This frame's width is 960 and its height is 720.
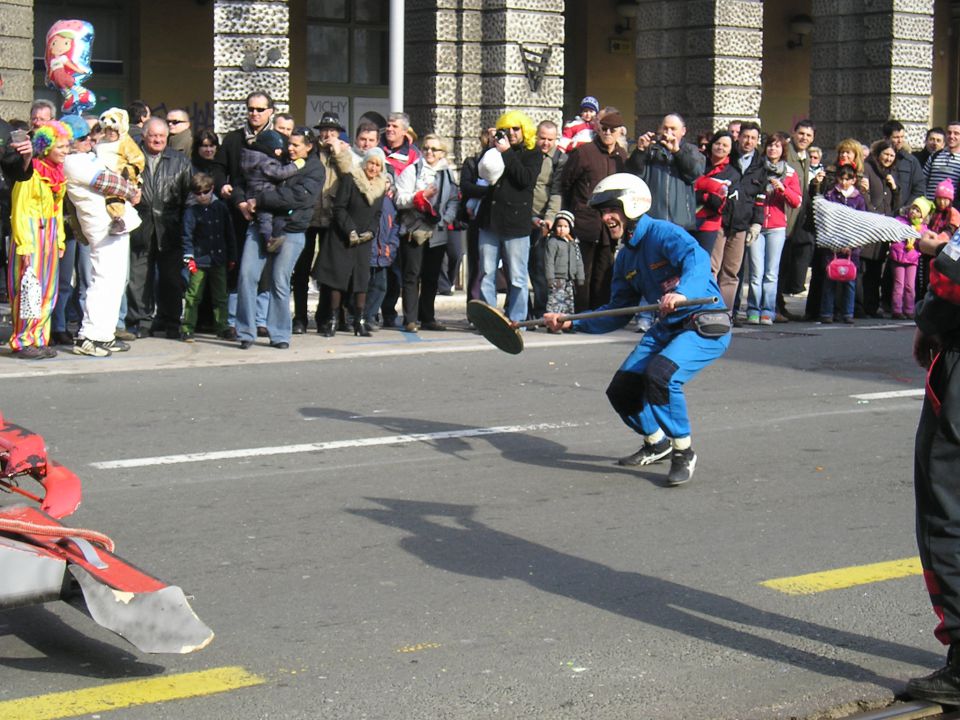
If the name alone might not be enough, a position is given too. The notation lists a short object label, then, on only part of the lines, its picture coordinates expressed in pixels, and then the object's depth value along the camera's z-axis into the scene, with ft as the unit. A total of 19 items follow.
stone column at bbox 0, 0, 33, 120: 55.01
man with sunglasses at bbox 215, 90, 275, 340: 42.55
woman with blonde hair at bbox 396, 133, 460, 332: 45.32
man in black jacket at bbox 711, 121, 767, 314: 48.83
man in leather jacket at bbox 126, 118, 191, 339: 42.32
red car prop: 15.85
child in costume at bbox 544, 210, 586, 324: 46.37
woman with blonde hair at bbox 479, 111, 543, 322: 46.03
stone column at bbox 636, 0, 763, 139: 67.67
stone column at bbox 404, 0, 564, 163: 62.80
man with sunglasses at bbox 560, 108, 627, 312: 47.44
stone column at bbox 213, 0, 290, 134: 55.93
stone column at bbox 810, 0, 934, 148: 71.05
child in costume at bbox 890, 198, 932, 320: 51.96
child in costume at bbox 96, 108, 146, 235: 40.91
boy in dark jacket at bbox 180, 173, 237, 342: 42.39
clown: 38.50
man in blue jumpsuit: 26.73
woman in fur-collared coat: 43.45
